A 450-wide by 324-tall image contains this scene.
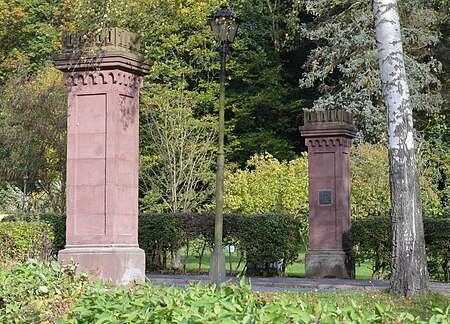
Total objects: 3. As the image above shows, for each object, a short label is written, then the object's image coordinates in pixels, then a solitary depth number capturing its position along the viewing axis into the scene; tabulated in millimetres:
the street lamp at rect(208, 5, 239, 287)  13078
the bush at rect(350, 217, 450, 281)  16578
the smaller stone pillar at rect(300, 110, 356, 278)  17438
